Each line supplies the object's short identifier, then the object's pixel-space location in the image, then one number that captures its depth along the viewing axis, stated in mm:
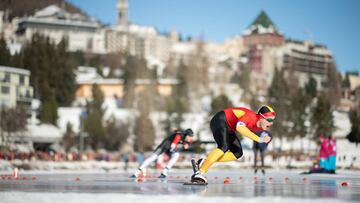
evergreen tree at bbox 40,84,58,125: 107681
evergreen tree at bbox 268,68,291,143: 93562
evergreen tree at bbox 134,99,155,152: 106938
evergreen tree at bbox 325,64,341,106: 167525
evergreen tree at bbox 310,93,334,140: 89600
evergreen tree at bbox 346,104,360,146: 85906
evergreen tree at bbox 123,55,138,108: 131250
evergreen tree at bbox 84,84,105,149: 105688
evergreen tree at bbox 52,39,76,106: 129500
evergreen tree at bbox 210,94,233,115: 124981
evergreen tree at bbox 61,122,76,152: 94400
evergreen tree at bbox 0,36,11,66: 103812
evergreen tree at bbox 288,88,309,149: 95375
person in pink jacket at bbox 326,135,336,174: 30406
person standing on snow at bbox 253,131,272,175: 30466
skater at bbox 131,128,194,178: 22828
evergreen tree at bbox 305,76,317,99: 167050
